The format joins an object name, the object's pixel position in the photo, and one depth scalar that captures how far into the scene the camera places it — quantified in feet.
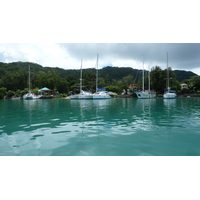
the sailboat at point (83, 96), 125.80
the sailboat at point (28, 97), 143.23
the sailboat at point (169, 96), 129.29
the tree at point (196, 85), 182.86
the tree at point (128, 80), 250.57
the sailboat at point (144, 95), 135.74
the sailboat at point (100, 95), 123.95
